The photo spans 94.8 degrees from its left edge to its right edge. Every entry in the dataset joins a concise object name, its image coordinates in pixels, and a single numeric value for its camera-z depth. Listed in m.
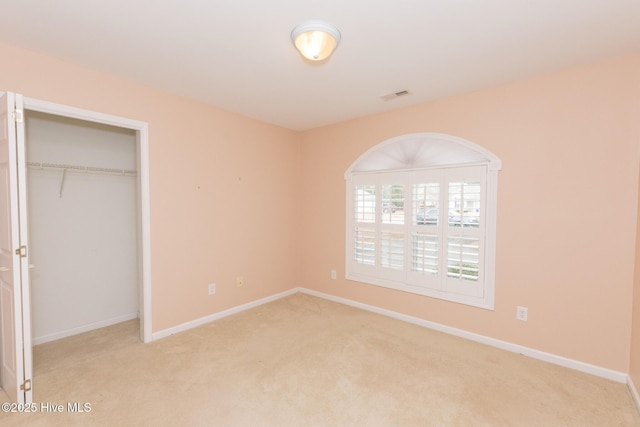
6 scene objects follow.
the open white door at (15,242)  1.83
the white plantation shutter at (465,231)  2.89
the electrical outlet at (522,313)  2.67
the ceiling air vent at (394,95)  2.95
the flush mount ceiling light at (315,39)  1.86
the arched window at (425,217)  2.88
